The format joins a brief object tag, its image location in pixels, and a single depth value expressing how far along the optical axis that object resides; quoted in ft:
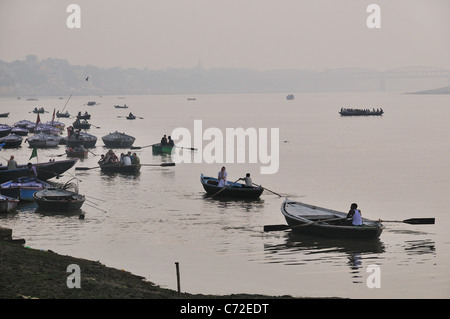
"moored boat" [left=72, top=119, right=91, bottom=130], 368.64
